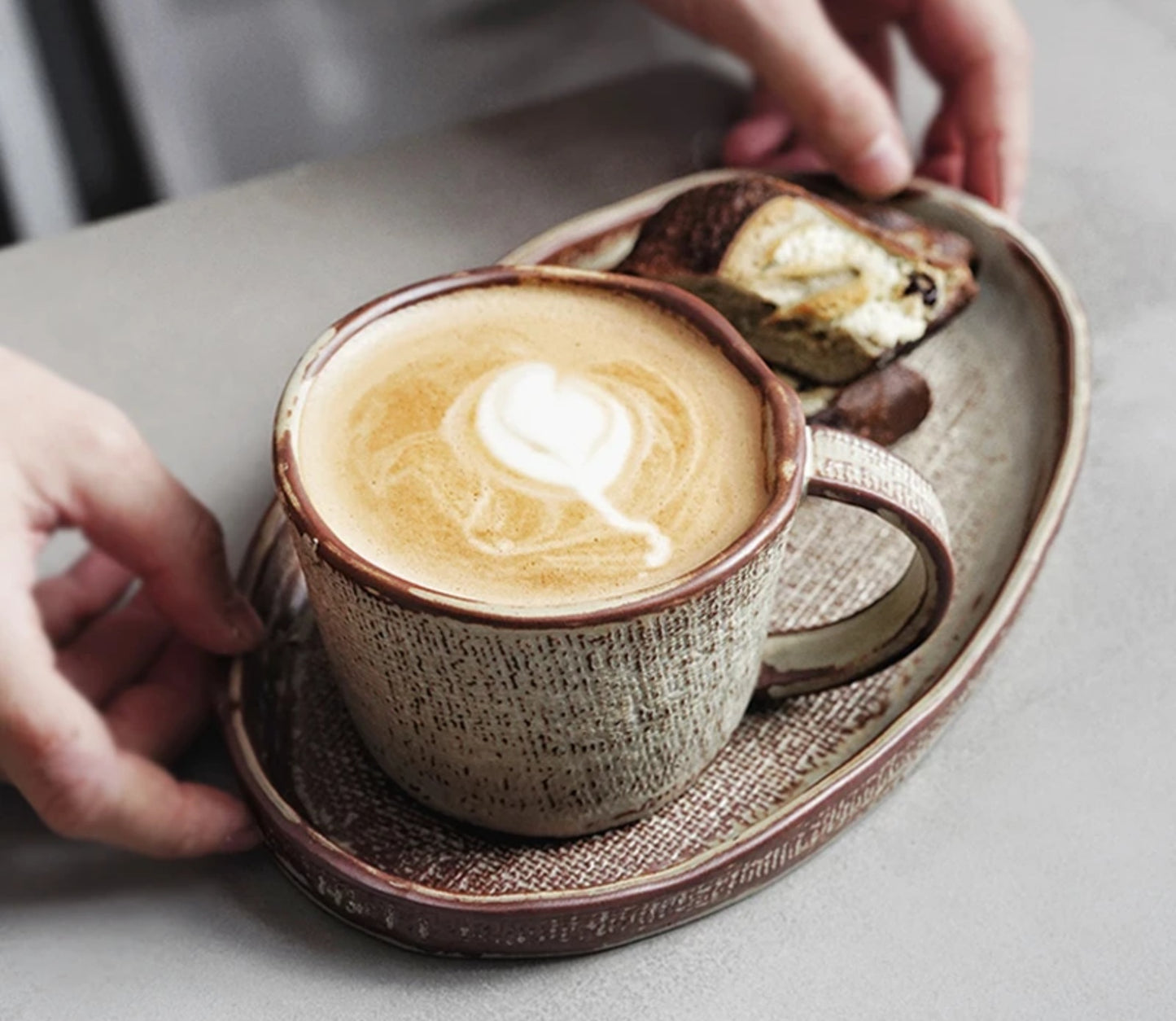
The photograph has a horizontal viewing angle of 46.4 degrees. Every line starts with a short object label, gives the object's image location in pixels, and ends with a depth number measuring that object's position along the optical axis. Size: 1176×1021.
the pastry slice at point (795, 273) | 0.75
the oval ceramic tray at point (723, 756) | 0.59
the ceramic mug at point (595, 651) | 0.50
